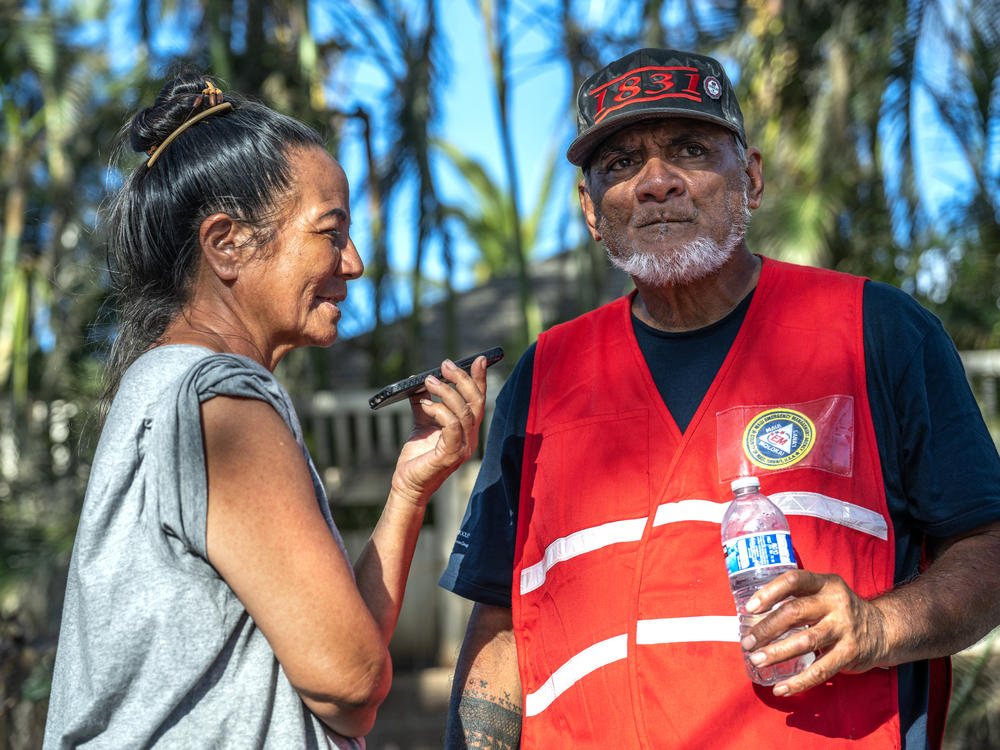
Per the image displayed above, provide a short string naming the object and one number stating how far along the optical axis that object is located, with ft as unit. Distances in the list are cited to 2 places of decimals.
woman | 5.41
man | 6.77
